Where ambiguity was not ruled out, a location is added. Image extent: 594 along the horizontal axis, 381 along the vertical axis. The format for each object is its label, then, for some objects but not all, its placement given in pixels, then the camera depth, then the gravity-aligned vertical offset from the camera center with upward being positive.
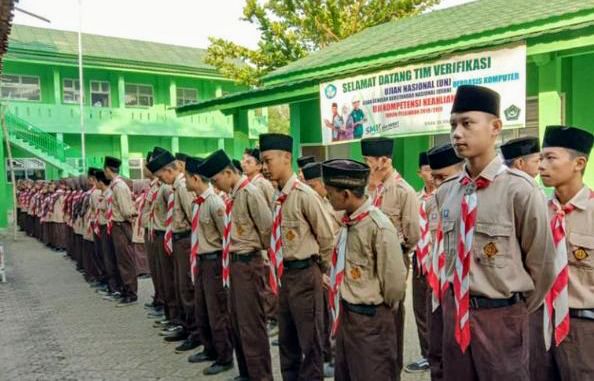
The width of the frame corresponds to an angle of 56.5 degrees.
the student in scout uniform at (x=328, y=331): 5.16 -1.59
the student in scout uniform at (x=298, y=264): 4.27 -0.75
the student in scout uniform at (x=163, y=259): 6.73 -1.08
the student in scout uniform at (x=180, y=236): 6.06 -0.74
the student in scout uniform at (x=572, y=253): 3.07 -0.51
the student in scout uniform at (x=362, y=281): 3.25 -0.69
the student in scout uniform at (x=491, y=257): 2.58 -0.45
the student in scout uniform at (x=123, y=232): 8.35 -0.92
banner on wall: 8.05 +1.21
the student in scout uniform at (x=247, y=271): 4.59 -0.86
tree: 20.28 +5.21
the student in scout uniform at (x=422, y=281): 5.00 -1.07
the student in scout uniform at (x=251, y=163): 6.79 +0.08
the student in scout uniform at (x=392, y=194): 5.12 -0.27
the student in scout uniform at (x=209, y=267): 5.22 -0.92
